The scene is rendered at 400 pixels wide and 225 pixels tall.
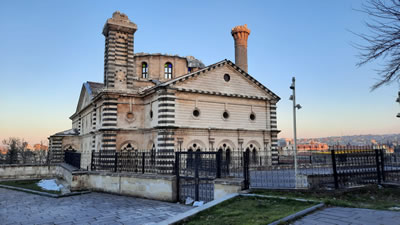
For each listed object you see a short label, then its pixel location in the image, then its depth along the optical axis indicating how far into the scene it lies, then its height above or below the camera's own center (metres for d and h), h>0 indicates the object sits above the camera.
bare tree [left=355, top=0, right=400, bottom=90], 7.37 +2.65
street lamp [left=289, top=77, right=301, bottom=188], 14.03 +2.29
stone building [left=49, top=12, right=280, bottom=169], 21.33 +3.00
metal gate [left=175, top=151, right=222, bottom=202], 11.19 -1.22
